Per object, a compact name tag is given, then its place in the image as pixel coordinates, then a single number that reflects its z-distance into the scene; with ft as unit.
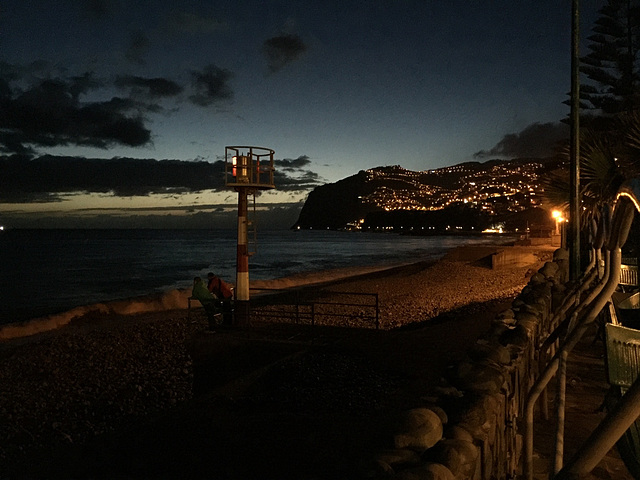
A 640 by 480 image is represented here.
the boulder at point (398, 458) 6.64
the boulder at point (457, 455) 6.37
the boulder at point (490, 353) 10.16
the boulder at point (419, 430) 7.09
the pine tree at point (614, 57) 56.90
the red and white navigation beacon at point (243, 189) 39.94
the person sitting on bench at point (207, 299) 37.68
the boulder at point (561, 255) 38.89
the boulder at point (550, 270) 26.27
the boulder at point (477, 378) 8.75
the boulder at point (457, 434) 7.15
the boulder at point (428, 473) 5.86
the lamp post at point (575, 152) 28.55
